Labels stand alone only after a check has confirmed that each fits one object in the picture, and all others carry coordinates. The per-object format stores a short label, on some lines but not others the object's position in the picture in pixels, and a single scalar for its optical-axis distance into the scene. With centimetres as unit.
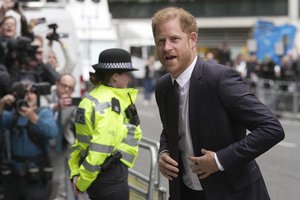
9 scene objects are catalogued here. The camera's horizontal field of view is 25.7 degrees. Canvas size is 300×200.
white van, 1045
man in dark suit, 331
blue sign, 2761
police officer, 465
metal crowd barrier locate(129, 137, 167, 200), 548
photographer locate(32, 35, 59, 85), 780
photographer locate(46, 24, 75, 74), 848
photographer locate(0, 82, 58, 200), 657
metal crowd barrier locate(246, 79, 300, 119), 1811
